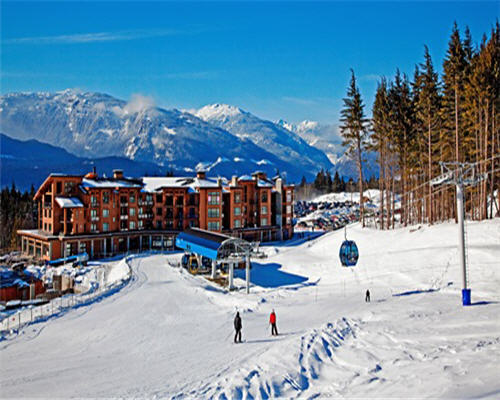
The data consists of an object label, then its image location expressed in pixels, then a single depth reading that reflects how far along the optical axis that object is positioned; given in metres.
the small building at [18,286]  43.64
